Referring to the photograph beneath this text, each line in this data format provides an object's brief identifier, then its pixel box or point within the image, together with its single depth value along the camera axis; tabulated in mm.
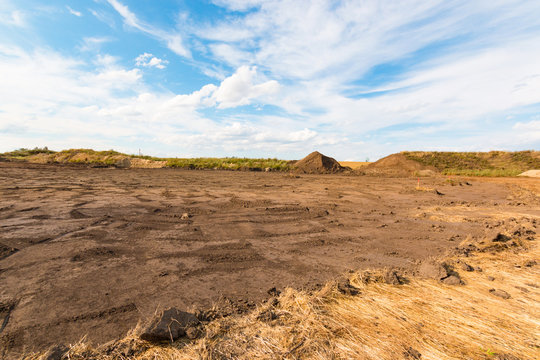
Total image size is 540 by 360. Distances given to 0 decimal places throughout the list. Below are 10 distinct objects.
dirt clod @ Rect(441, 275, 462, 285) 3053
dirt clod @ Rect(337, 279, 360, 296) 2804
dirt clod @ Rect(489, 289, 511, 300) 2765
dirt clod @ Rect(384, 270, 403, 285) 3049
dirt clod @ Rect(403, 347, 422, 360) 1824
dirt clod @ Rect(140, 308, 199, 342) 1896
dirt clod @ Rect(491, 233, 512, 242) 4574
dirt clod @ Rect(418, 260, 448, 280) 3215
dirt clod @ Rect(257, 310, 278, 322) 2287
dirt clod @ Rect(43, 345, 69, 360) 1716
